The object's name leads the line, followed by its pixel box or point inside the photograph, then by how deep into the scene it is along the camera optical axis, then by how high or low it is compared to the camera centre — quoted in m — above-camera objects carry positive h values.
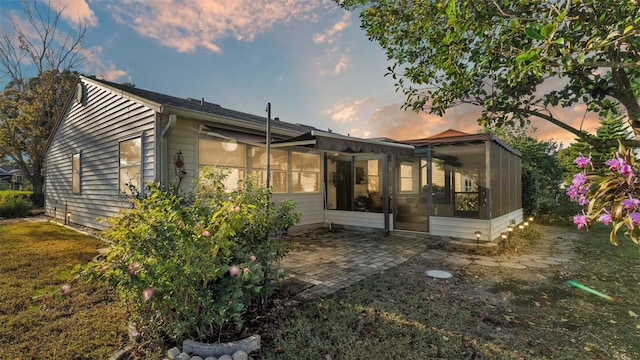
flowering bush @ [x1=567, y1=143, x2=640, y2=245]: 1.69 -0.05
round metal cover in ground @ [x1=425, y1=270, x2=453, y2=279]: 5.13 -1.58
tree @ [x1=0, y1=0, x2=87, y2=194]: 17.53 +7.16
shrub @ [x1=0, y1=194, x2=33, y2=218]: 13.13 -0.87
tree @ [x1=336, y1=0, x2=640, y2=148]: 2.46 +1.45
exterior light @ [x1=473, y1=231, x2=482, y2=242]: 7.16 -1.17
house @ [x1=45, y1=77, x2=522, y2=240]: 6.95 +0.68
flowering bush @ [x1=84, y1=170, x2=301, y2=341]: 2.63 -0.74
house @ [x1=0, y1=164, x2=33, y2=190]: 34.64 +1.29
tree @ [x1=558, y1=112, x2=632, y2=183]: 17.25 +3.30
